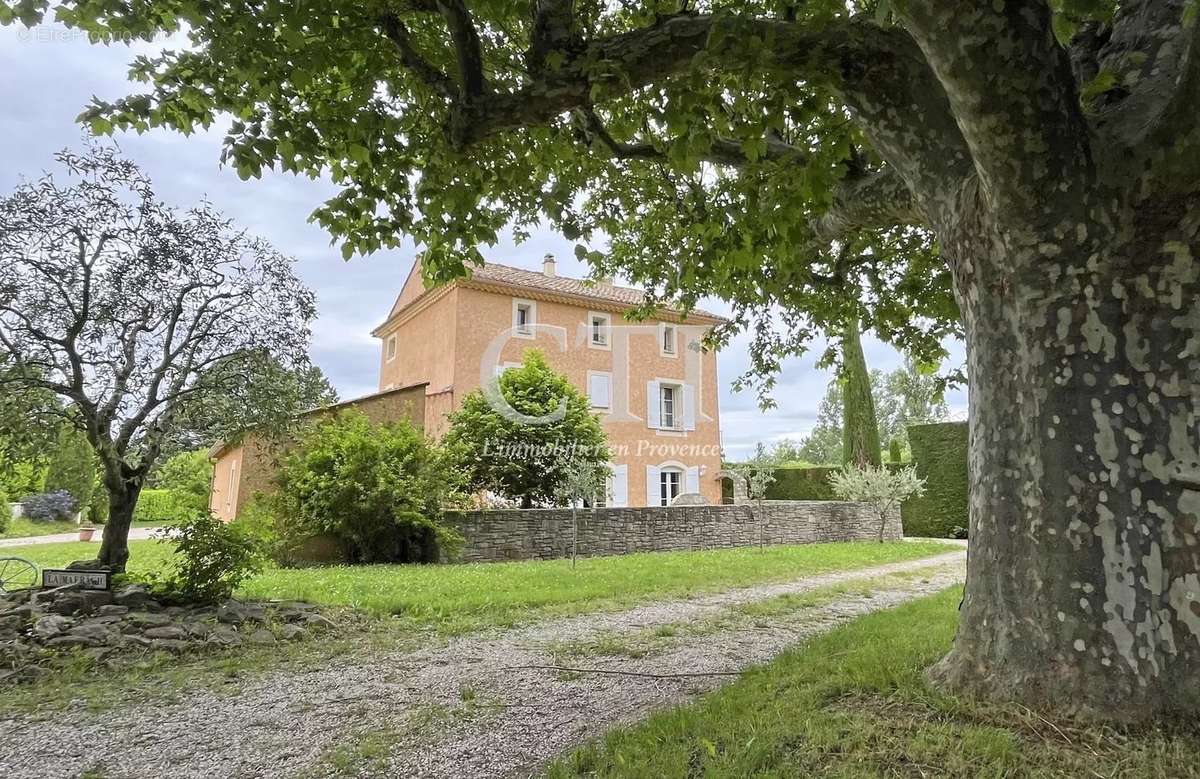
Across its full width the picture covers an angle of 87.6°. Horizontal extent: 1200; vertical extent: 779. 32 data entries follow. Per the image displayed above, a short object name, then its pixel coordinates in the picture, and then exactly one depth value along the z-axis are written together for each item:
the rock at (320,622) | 5.60
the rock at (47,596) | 5.23
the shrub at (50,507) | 24.09
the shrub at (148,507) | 24.11
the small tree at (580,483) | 11.49
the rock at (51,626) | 4.75
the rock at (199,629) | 5.08
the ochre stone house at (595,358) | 19.67
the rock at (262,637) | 5.13
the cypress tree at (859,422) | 20.60
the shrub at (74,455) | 5.86
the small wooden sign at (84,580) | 5.48
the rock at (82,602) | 5.28
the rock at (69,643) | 4.67
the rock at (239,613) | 5.48
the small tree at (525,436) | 14.12
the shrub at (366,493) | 10.71
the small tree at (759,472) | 15.37
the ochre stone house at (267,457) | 11.40
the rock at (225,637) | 4.99
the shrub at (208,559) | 5.69
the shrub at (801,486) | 22.44
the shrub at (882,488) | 15.34
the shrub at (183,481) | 6.24
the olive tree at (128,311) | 5.53
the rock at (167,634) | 4.98
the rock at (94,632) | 4.80
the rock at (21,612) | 4.97
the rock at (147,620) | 5.12
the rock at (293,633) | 5.32
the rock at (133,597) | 5.46
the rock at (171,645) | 4.82
